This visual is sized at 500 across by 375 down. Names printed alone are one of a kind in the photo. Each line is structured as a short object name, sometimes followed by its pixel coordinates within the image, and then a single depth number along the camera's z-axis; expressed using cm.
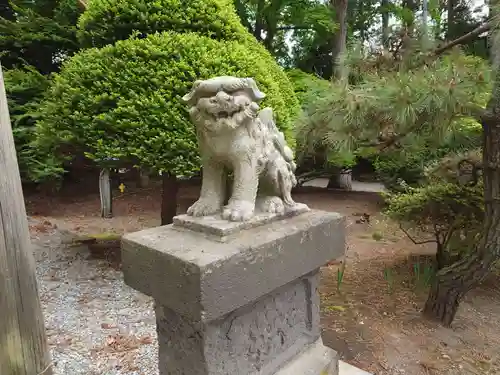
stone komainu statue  125
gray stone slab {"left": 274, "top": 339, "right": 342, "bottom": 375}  155
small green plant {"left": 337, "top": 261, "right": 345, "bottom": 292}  304
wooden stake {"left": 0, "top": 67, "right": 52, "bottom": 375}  163
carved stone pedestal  110
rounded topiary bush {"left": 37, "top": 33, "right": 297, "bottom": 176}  257
